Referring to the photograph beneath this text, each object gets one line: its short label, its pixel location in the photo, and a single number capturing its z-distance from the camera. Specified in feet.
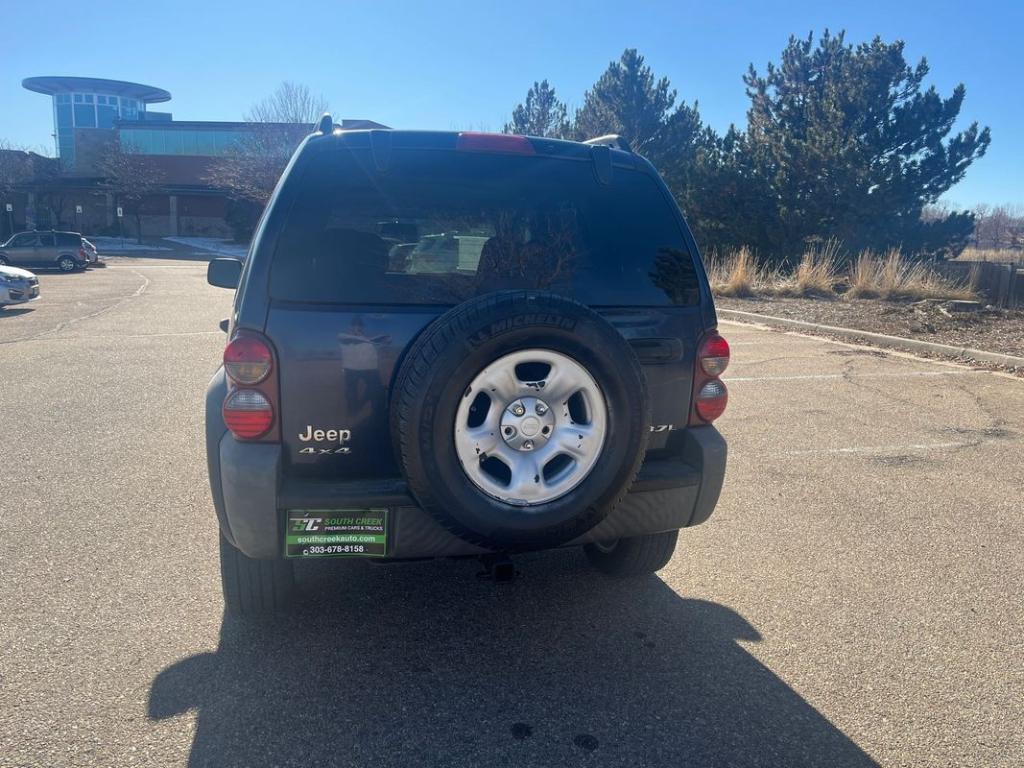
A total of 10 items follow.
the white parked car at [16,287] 51.29
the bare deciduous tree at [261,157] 159.94
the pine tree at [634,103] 118.32
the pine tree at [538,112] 142.20
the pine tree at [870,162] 87.51
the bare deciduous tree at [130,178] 191.42
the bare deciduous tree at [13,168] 195.31
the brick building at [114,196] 198.29
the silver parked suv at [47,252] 104.58
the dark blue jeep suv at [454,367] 9.07
